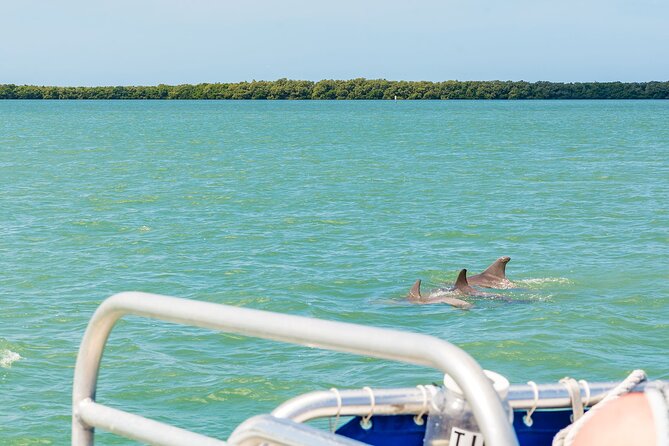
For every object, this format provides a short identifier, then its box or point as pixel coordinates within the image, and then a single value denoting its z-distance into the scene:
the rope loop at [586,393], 6.55
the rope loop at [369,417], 6.04
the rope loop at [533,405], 6.43
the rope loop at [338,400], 5.65
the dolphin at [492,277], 31.28
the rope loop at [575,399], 6.49
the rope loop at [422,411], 6.20
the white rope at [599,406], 4.57
